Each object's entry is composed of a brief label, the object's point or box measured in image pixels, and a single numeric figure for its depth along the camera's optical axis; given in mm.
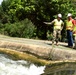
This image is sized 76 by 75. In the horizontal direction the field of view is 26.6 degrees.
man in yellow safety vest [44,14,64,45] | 7950
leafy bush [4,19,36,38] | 12442
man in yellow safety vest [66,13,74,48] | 8028
